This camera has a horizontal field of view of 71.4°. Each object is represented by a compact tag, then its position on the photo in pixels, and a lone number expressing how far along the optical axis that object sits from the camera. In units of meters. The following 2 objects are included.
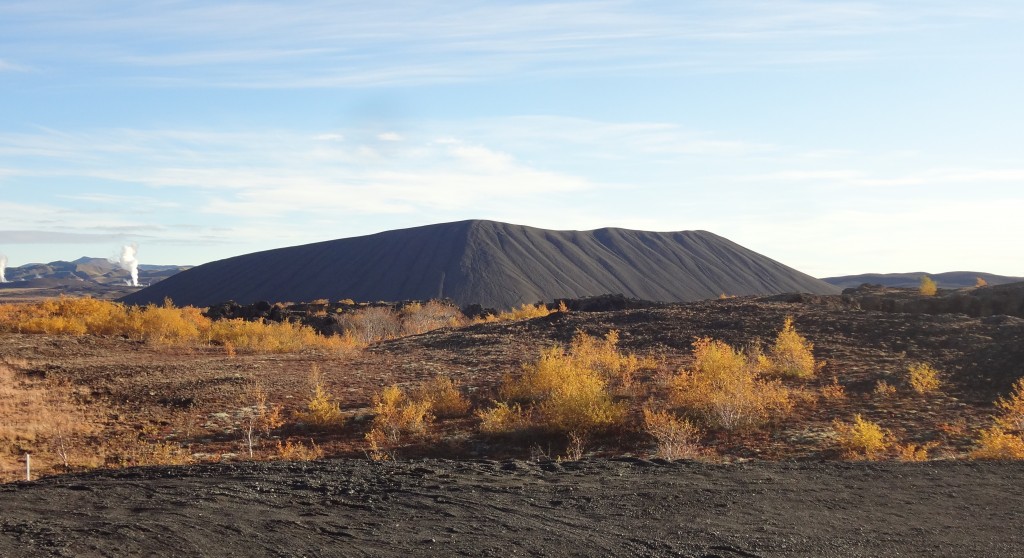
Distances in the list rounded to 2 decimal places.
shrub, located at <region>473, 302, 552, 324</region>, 45.79
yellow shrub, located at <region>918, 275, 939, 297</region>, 37.34
